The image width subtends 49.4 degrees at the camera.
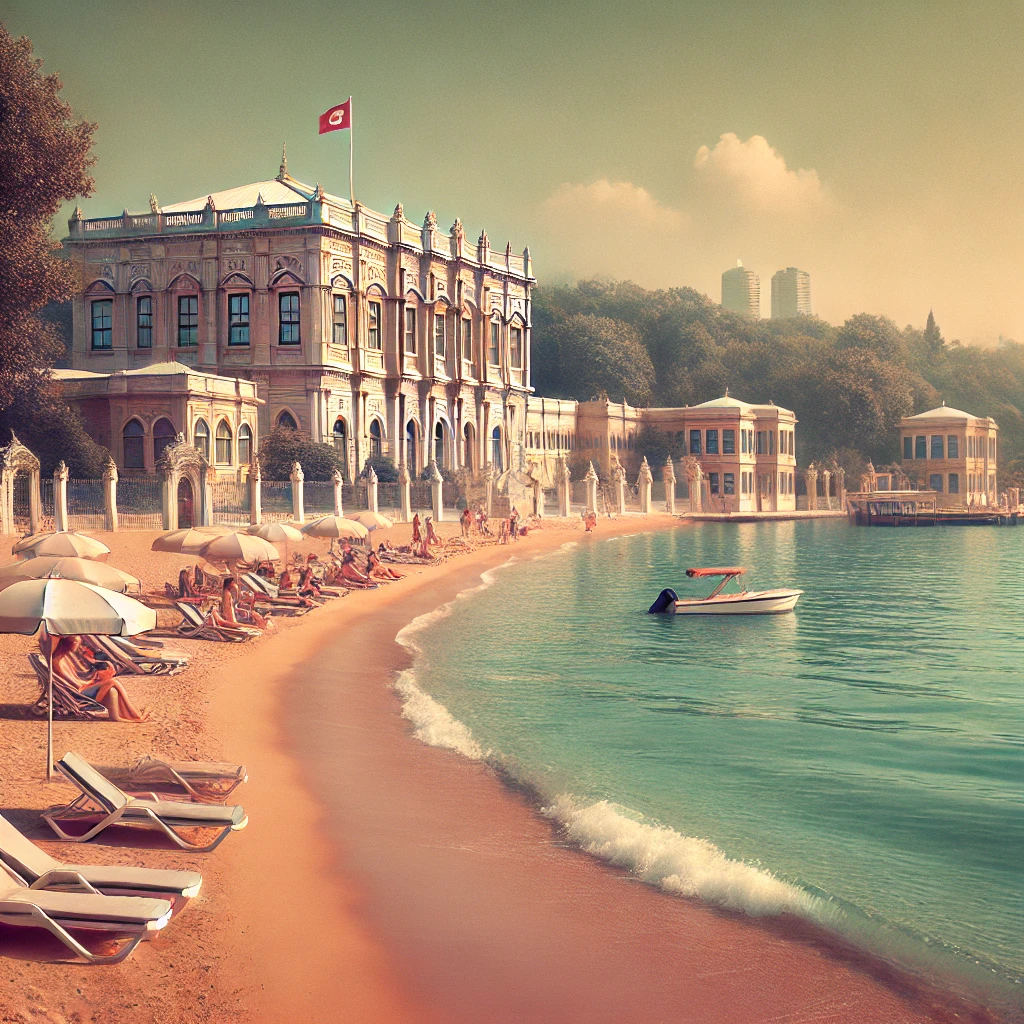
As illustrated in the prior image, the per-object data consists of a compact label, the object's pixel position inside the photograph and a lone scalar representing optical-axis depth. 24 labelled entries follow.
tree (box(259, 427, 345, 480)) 48.31
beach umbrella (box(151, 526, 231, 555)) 24.91
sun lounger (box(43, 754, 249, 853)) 9.82
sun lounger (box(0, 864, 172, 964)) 7.56
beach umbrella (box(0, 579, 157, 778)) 11.03
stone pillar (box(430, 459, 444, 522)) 50.66
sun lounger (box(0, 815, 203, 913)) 8.28
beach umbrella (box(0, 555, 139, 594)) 15.73
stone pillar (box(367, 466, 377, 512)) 46.06
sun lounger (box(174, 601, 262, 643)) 21.56
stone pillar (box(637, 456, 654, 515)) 74.44
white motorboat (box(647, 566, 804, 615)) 29.91
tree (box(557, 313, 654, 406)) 97.00
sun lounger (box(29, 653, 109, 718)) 13.99
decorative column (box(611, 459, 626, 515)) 72.12
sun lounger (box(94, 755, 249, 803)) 11.22
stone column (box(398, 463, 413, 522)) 48.28
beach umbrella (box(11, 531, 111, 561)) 21.31
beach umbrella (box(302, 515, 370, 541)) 32.00
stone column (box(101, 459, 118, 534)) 36.09
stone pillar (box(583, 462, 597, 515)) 67.38
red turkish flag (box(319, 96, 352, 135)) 51.31
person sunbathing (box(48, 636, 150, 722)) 14.21
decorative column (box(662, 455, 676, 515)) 77.19
